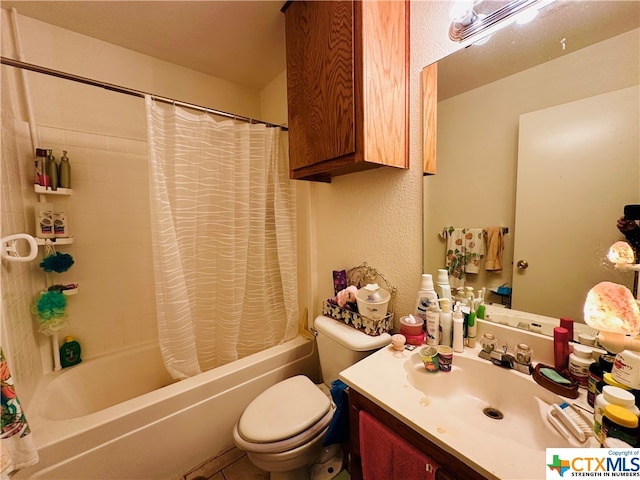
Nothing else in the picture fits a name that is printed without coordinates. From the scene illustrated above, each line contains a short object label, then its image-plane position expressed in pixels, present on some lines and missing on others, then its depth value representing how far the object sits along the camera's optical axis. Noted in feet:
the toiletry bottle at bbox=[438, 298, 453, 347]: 2.83
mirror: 2.12
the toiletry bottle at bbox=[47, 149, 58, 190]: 4.21
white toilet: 2.95
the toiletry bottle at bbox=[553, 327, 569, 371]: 2.29
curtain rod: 3.00
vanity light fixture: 2.47
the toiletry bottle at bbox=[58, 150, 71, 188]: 4.36
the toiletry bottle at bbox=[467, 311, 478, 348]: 2.85
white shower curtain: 3.83
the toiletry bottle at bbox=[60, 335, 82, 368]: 4.54
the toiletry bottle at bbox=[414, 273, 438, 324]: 3.07
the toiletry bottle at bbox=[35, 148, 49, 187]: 4.13
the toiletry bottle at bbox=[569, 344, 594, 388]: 2.10
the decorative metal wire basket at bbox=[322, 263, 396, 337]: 3.45
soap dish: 2.01
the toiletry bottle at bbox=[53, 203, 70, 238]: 4.33
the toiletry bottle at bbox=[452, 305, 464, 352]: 2.76
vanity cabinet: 1.67
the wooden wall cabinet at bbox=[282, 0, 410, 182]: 2.92
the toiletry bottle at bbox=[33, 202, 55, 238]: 4.18
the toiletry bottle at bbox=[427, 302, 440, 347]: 2.84
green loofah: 4.17
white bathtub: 2.92
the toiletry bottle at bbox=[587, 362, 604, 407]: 1.91
